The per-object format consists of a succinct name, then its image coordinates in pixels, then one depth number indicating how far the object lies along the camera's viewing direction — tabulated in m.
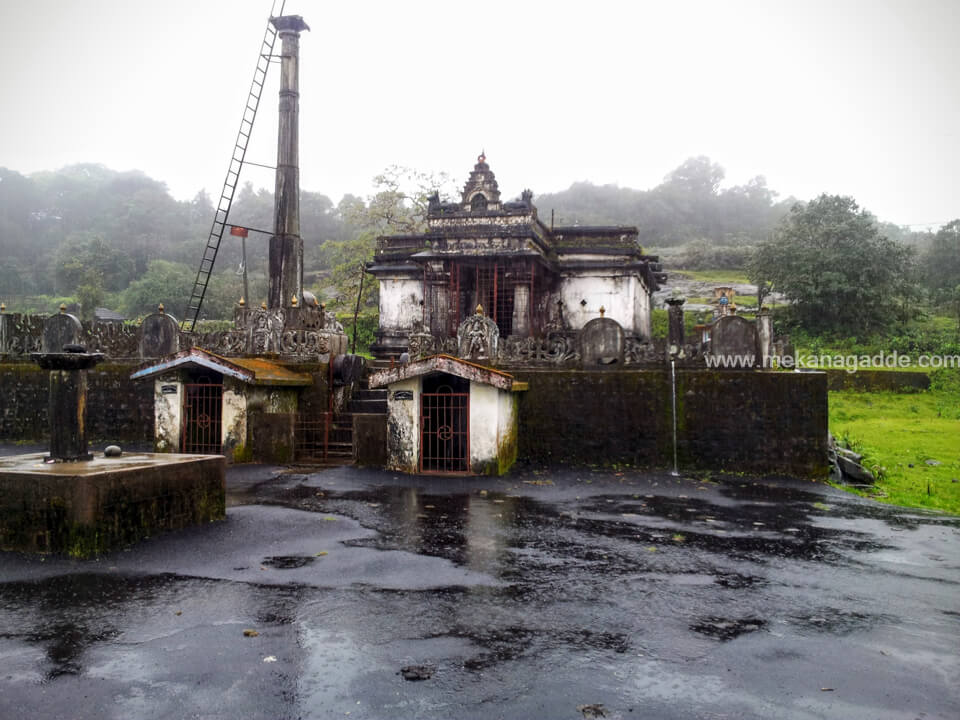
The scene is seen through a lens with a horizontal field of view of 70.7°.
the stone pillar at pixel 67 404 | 8.59
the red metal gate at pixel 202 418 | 14.68
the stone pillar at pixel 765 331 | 15.60
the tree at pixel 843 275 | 36.50
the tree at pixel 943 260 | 48.75
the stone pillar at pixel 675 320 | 16.66
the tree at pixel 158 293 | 50.25
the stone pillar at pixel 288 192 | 21.19
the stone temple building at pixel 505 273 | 23.50
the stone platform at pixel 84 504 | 7.32
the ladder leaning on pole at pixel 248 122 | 22.86
